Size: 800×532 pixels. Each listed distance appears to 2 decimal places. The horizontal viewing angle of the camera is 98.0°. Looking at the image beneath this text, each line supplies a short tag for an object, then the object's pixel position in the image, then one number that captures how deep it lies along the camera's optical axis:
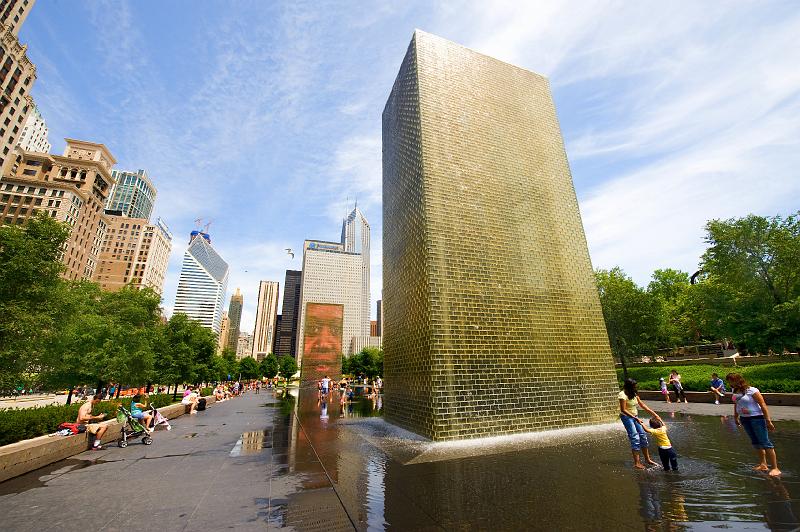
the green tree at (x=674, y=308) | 44.34
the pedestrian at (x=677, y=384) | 19.92
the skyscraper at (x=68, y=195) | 79.62
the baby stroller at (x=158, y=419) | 14.46
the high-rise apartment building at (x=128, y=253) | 124.56
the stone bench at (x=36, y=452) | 7.16
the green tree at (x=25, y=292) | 13.81
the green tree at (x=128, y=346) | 23.73
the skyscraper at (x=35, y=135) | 108.69
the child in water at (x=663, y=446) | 6.48
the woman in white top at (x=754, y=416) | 6.29
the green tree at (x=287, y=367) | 103.25
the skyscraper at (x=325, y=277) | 187.25
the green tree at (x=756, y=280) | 24.73
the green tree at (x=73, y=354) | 22.12
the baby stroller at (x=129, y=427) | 10.97
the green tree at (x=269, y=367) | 100.19
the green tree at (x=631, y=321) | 40.59
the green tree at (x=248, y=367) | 95.69
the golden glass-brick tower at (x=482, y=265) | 11.20
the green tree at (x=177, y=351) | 32.44
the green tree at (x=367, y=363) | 86.44
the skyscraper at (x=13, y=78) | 61.78
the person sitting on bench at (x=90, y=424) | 10.44
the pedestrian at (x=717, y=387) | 17.78
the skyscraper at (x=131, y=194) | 169.88
